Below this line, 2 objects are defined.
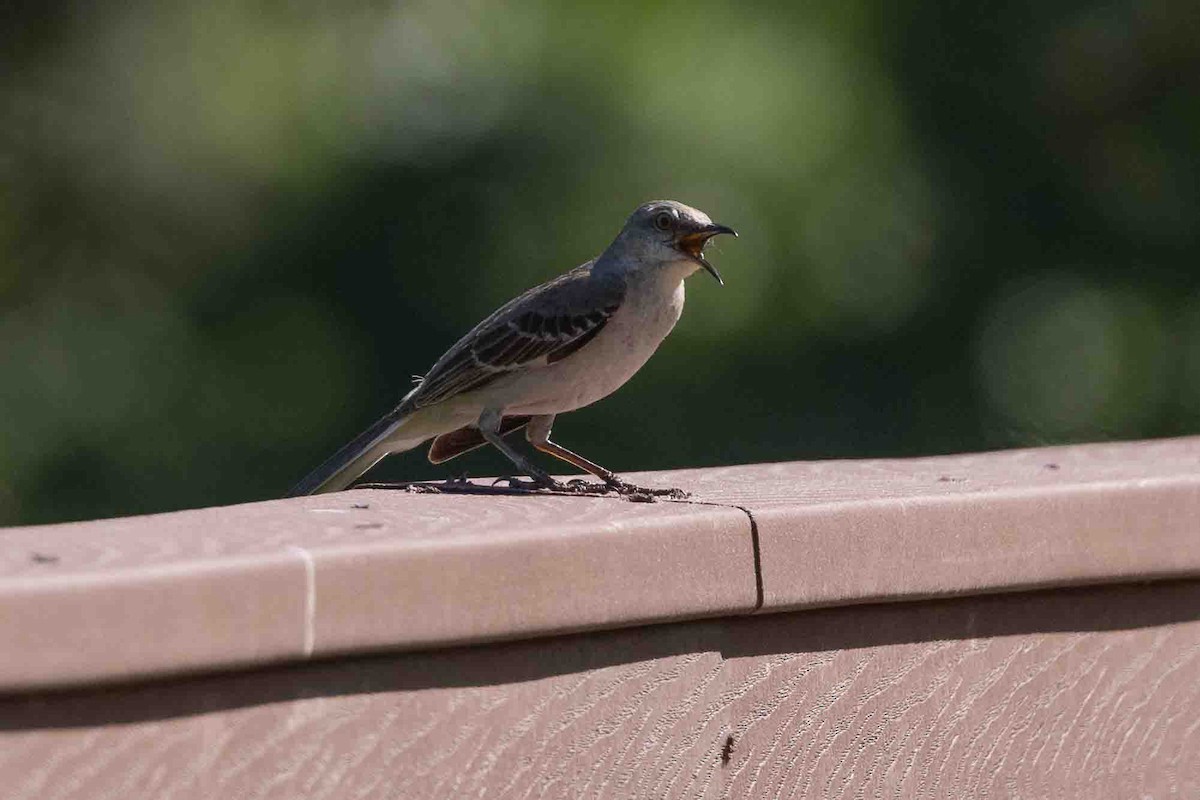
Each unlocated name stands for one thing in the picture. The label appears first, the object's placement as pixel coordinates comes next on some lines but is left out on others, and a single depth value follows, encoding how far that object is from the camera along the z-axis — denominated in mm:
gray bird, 6692
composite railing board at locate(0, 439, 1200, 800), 5243
